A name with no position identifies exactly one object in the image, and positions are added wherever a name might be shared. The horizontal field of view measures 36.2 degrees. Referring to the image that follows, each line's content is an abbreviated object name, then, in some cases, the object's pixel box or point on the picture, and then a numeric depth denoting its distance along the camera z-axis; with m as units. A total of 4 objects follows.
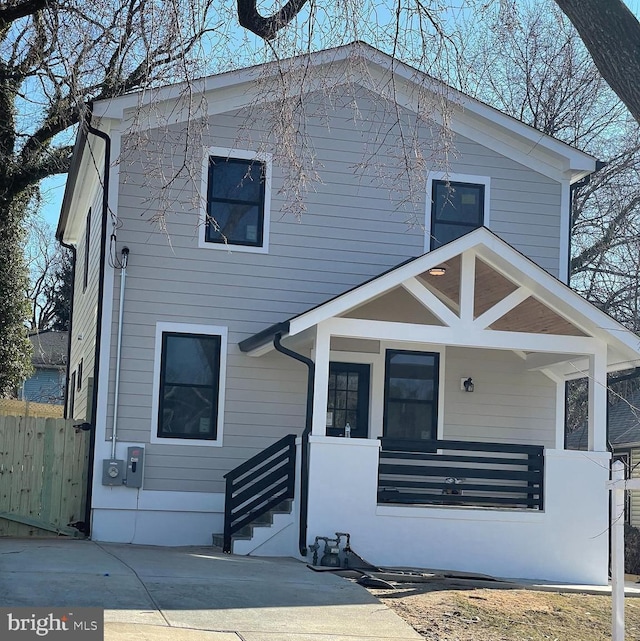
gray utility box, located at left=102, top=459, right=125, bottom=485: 13.06
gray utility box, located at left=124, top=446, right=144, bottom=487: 13.13
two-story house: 12.04
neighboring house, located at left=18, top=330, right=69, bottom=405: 41.22
